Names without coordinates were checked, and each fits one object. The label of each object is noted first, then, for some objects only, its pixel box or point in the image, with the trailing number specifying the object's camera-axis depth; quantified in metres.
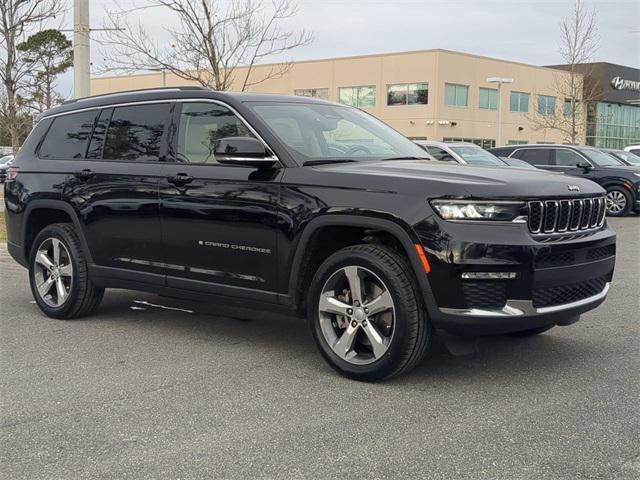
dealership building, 50.34
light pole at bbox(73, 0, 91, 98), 12.73
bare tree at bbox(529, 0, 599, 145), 34.97
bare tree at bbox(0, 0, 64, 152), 17.30
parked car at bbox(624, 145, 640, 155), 26.12
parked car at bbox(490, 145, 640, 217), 17.03
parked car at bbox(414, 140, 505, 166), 14.48
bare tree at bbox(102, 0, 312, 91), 15.27
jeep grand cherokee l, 4.19
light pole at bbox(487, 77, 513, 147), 40.78
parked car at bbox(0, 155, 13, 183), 34.34
